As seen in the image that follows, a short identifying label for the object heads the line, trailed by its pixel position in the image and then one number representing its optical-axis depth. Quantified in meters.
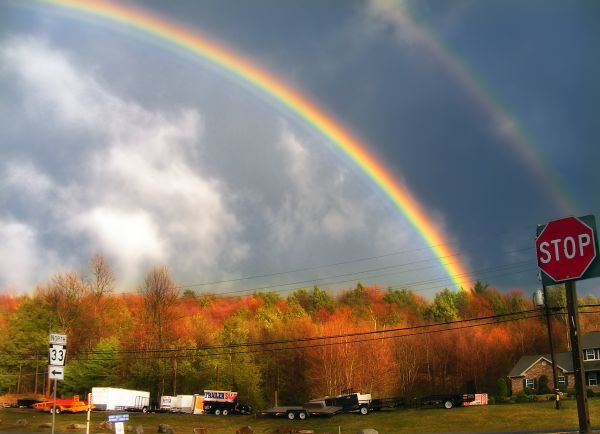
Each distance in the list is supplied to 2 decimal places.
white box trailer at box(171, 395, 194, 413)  69.85
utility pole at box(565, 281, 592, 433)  12.79
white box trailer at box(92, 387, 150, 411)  67.75
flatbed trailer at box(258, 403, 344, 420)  61.48
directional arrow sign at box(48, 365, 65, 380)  19.50
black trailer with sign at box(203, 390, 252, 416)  68.88
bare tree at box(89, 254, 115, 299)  103.38
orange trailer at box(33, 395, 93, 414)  64.62
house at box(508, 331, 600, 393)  79.82
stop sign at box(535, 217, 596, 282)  12.99
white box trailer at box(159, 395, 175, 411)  70.94
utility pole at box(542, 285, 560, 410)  49.31
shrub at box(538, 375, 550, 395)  77.81
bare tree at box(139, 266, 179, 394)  89.19
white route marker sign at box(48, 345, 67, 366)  19.81
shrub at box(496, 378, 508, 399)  73.39
